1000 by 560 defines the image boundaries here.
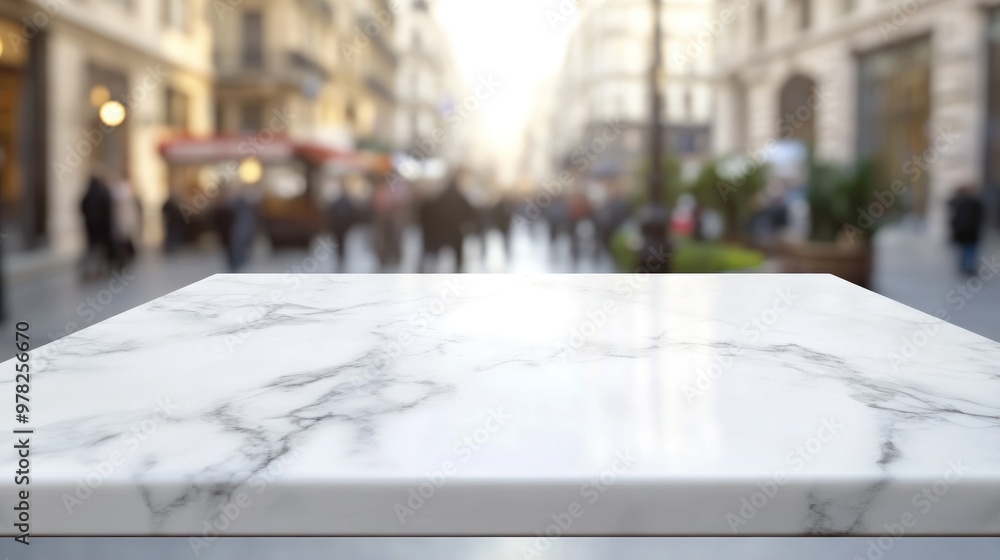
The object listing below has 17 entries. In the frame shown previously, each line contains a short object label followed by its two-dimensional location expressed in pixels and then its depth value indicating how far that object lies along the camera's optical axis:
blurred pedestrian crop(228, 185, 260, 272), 13.70
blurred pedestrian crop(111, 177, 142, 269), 13.90
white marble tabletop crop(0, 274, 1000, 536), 1.22
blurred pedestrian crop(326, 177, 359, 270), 15.14
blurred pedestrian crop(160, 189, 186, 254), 19.58
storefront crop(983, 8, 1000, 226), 19.55
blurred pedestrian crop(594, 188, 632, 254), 16.27
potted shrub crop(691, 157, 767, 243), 15.13
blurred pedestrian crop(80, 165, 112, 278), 13.65
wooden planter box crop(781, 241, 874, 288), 11.41
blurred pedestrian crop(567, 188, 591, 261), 16.89
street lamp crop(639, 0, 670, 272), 11.16
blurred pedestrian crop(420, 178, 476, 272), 11.66
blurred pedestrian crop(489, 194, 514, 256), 16.42
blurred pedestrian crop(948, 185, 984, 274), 14.23
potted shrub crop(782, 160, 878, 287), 11.27
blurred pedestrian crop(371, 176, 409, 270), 13.94
